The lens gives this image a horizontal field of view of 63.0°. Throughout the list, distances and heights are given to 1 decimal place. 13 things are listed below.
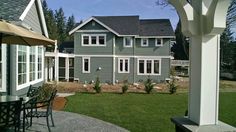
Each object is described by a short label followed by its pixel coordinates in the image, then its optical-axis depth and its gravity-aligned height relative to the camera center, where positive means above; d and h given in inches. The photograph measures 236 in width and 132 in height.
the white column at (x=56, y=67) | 764.7 -13.7
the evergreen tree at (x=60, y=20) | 2318.8 +543.0
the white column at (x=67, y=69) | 833.7 -20.9
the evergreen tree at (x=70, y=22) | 2525.1 +566.0
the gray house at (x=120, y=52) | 804.4 +54.9
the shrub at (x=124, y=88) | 562.6 -70.0
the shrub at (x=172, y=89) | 575.6 -72.1
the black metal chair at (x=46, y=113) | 194.5 -50.9
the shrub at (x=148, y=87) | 574.0 -66.3
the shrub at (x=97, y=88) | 562.6 -69.0
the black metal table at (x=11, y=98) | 186.2 -35.4
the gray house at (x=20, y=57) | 312.4 +13.3
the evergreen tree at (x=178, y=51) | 1581.1 +116.4
